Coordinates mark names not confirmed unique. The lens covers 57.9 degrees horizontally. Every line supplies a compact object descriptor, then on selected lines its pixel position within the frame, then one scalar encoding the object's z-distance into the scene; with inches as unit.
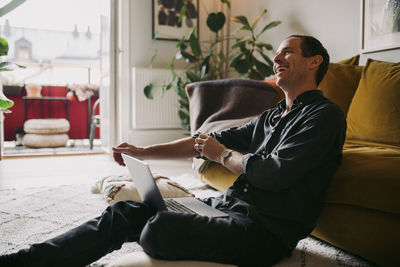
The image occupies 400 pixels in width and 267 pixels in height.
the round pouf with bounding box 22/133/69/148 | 203.2
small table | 228.4
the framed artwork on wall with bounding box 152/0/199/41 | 178.1
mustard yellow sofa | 45.7
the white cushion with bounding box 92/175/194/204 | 78.5
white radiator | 175.9
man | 39.9
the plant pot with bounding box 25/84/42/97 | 230.4
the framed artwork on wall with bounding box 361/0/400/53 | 93.0
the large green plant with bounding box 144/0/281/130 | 145.3
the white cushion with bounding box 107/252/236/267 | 39.9
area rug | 52.9
